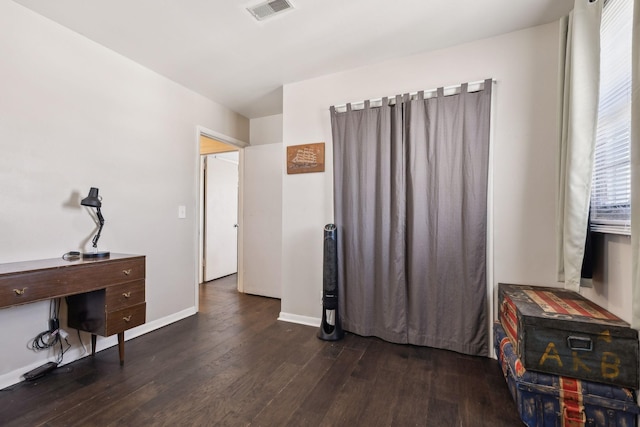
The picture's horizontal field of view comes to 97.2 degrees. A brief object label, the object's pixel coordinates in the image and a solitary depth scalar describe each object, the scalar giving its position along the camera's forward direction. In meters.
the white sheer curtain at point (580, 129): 1.53
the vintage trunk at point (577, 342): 1.31
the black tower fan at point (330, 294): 2.52
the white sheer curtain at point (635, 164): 1.14
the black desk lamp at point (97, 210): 2.04
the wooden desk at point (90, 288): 1.59
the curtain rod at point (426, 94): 2.21
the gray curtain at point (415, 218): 2.18
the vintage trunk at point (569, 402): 1.30
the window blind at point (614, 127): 1.40
